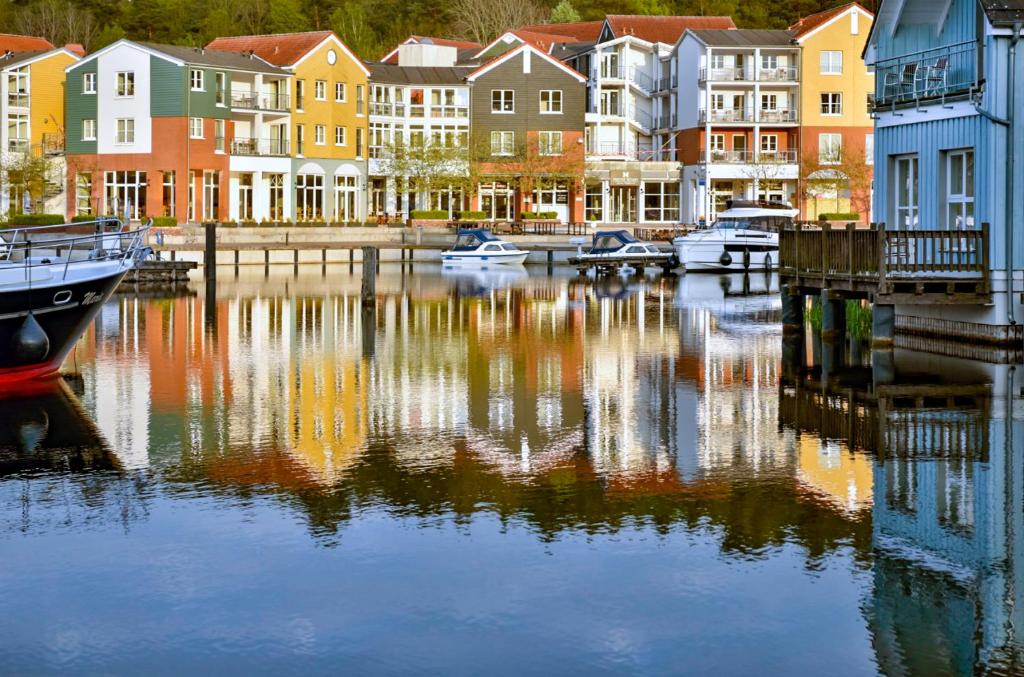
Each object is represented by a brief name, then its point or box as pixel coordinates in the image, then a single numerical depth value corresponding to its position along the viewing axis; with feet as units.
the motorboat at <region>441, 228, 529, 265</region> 234.17
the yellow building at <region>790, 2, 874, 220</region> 306.76
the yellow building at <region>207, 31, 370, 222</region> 301.84
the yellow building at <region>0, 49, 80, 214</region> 288.51
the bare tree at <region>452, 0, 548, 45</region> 441.27
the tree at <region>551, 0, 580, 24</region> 440.04
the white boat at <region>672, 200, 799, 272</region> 218.38
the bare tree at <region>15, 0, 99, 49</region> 411.95
